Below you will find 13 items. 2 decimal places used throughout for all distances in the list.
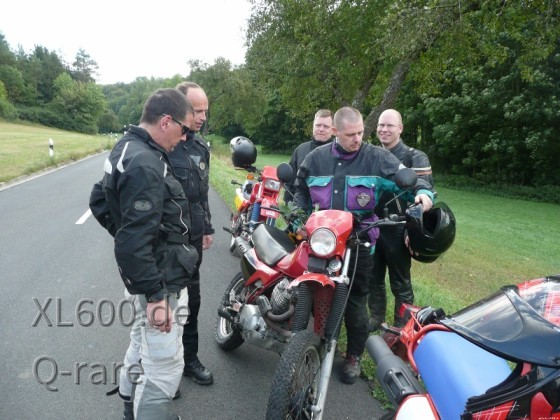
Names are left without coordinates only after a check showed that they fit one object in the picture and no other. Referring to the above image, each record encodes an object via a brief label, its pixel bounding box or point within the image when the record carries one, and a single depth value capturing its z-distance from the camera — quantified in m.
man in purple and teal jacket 3.16
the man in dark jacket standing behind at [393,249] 4.02
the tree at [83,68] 100.00
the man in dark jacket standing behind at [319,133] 5.45
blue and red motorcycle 1.35
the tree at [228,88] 41.41
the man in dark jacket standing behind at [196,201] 2.92
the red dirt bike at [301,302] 2.38
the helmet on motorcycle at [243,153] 4.69
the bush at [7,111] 62.78
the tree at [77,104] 77.25
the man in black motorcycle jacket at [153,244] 2.01
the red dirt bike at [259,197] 5.63
